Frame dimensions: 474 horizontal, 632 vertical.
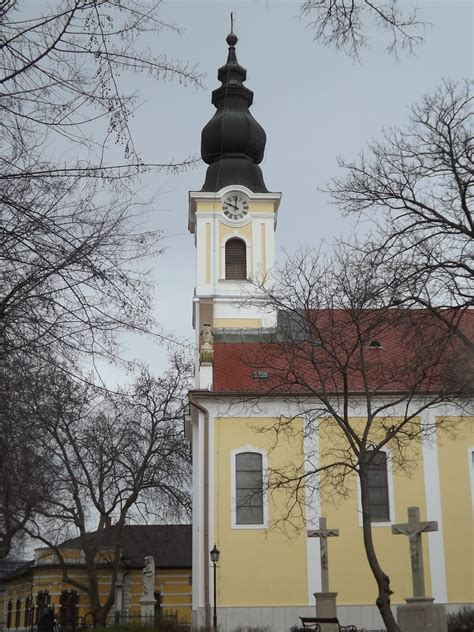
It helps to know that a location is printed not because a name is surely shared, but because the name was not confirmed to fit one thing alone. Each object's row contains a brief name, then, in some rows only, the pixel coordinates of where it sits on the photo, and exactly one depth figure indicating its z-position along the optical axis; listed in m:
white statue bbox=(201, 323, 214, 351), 29.73
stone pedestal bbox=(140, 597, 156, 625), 28.72
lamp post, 24.73
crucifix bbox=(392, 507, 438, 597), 19.11
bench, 20.20
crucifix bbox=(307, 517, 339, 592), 22.78
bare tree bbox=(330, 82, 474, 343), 12.19
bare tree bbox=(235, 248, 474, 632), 13.41
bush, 19.66
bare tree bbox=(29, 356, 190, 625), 30.50
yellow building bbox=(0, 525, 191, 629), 38.81
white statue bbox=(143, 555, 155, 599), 30.23
